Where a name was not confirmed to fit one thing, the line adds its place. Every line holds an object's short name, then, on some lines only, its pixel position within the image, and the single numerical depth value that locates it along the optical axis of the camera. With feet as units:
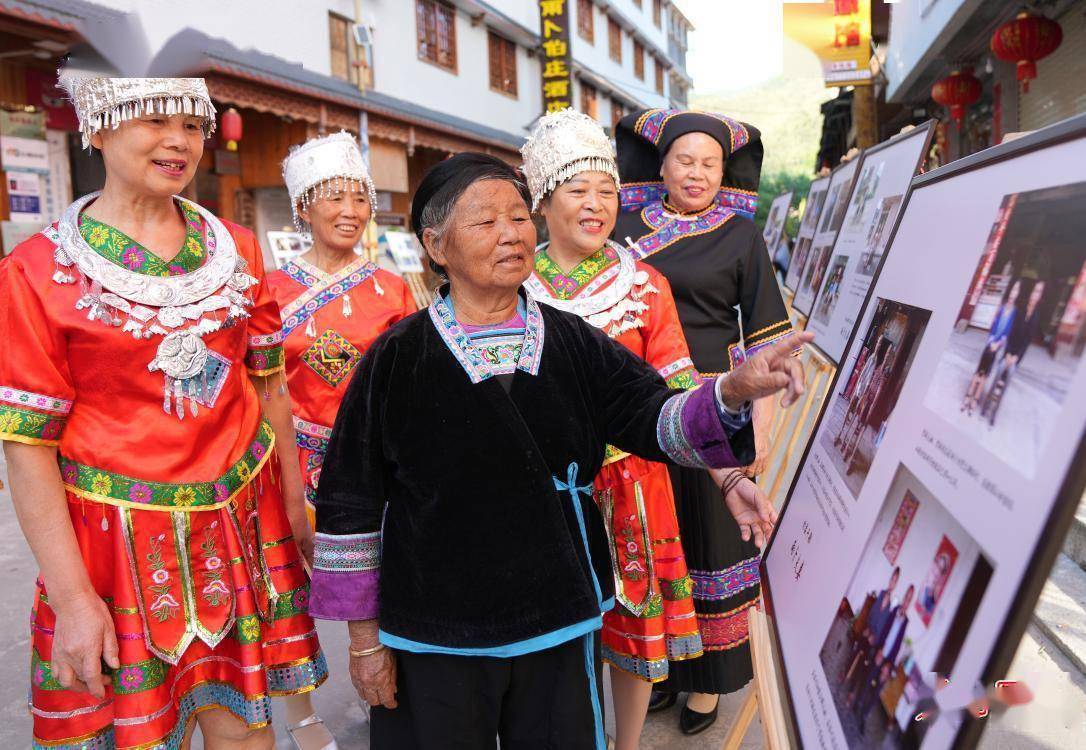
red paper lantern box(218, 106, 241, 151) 29.45
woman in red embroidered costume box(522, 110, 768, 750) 7.23
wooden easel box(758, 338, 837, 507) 9.80
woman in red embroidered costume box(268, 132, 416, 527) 9.10
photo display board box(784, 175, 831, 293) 15.25
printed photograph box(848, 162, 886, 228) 9.22
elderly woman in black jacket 5.35
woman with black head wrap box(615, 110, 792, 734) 8.70
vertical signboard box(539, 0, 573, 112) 54.49
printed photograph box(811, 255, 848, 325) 9.44
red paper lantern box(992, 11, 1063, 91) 20.31
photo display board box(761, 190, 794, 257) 27.35
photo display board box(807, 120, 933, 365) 7.88
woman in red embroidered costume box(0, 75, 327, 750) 5.44
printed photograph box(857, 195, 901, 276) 7.95
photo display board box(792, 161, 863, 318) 11.34
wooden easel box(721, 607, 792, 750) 4.26
